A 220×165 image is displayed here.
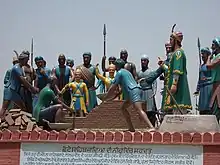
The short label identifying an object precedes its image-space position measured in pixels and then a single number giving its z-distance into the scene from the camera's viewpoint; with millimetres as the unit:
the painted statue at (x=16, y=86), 9531
